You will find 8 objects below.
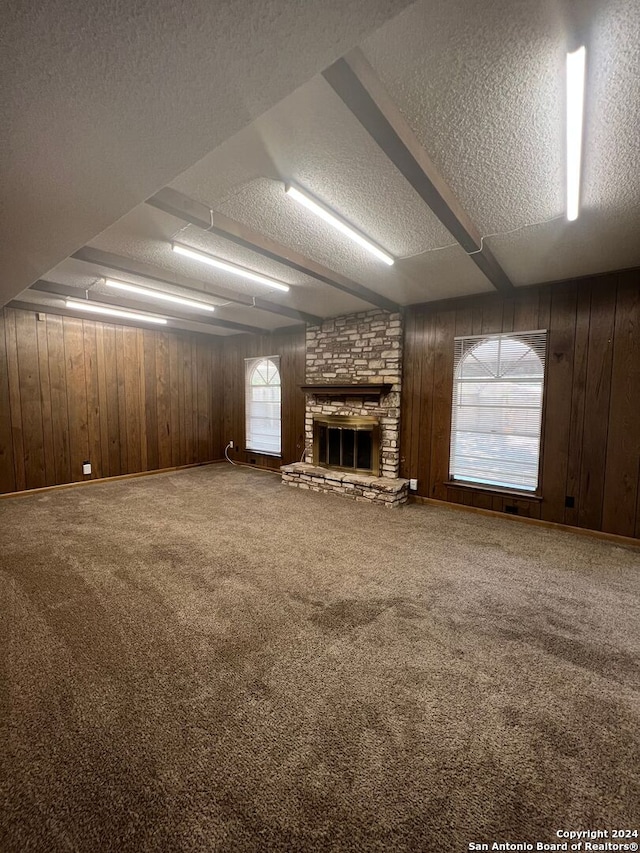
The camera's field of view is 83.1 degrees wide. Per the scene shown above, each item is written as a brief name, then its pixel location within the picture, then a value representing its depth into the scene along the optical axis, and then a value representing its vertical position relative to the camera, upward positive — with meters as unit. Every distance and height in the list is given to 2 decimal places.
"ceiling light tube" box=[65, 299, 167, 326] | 4.68 +1.14
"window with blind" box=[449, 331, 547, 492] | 3.99 -0.15
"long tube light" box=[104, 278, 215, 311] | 3.83 +1.15
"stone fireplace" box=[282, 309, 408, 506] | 4.85 -0.19
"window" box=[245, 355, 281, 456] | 6.56 -0.17
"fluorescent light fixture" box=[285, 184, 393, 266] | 2.11 +1.17
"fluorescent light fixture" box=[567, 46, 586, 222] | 1.31 +1.19
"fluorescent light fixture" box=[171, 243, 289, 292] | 2.92 +1.16
